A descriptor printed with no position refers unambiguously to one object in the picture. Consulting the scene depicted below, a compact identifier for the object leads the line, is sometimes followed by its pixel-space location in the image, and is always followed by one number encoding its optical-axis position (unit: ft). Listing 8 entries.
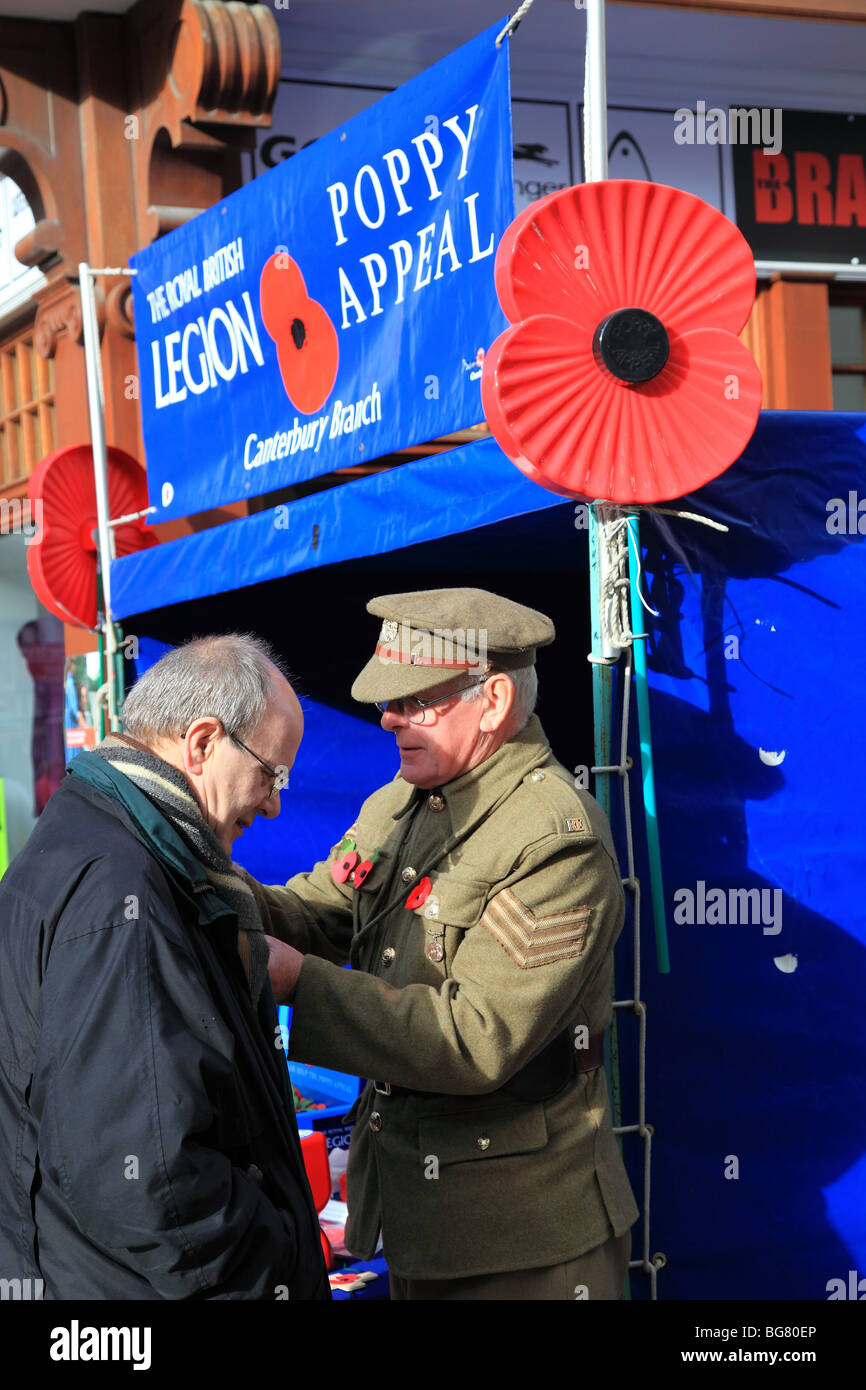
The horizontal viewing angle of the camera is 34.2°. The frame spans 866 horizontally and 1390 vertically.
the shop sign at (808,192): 22.44
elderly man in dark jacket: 5.58
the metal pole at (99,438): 15.19
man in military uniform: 7.43
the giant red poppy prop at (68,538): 16.66
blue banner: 9.85
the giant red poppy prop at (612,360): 8.06
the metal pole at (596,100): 8.47
